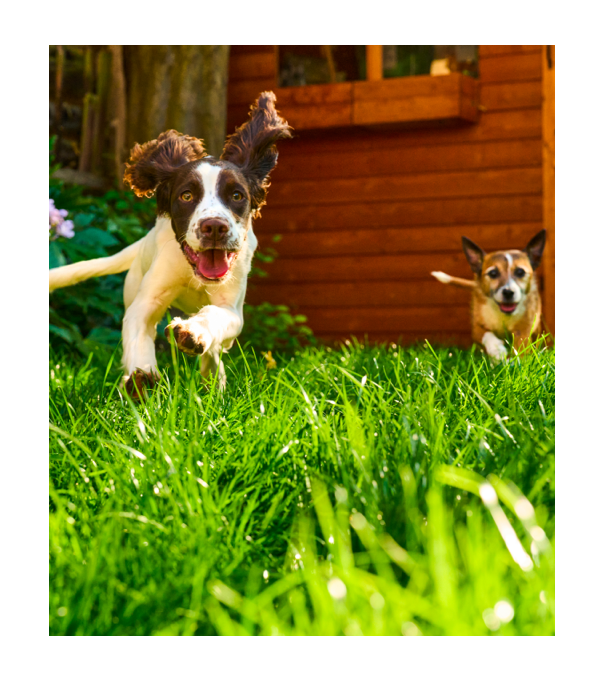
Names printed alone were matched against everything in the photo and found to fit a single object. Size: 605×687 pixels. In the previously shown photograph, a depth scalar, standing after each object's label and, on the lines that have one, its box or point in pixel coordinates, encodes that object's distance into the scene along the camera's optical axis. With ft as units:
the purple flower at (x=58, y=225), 15.80
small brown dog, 17.79
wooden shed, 24.23
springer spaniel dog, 9.74
